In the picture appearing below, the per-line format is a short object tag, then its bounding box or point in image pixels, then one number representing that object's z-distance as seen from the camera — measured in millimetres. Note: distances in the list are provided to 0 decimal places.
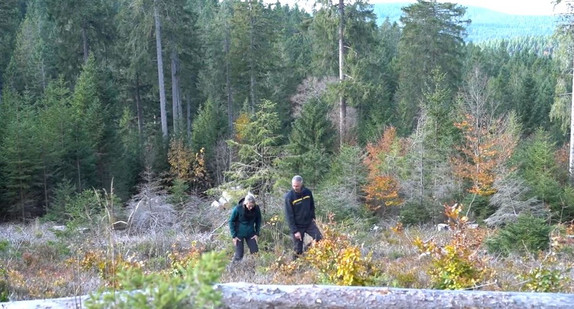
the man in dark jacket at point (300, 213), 8734
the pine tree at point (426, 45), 34031
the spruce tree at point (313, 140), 22688
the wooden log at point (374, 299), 4551
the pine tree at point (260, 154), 16125
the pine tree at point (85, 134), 22250
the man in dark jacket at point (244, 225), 8824
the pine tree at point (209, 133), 28688
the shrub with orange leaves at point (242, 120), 27212
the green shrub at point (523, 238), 10156
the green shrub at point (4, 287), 5344
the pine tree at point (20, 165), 18969
